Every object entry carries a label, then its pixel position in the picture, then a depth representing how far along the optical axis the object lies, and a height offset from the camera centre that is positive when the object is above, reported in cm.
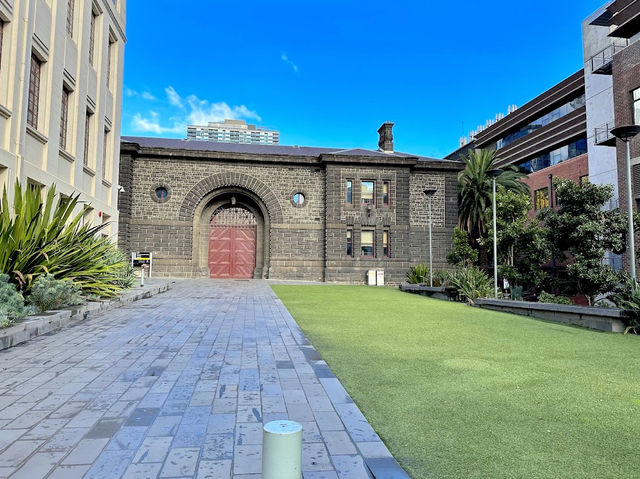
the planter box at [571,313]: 795 -114
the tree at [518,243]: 1475 +72
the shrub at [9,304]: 600 -69
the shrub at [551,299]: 1162 -104
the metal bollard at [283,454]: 182 -85
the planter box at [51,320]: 571 -104
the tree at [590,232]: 1077 +82
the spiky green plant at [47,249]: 740 +21
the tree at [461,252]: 2161 +52
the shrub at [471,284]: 1337 -74
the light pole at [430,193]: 1699 +300
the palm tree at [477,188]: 2697 +489
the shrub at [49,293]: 746 -62
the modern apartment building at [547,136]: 3148 +1143
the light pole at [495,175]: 1282 +277
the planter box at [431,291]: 1475 -116
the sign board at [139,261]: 1605 -4
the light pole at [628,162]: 871 +248
